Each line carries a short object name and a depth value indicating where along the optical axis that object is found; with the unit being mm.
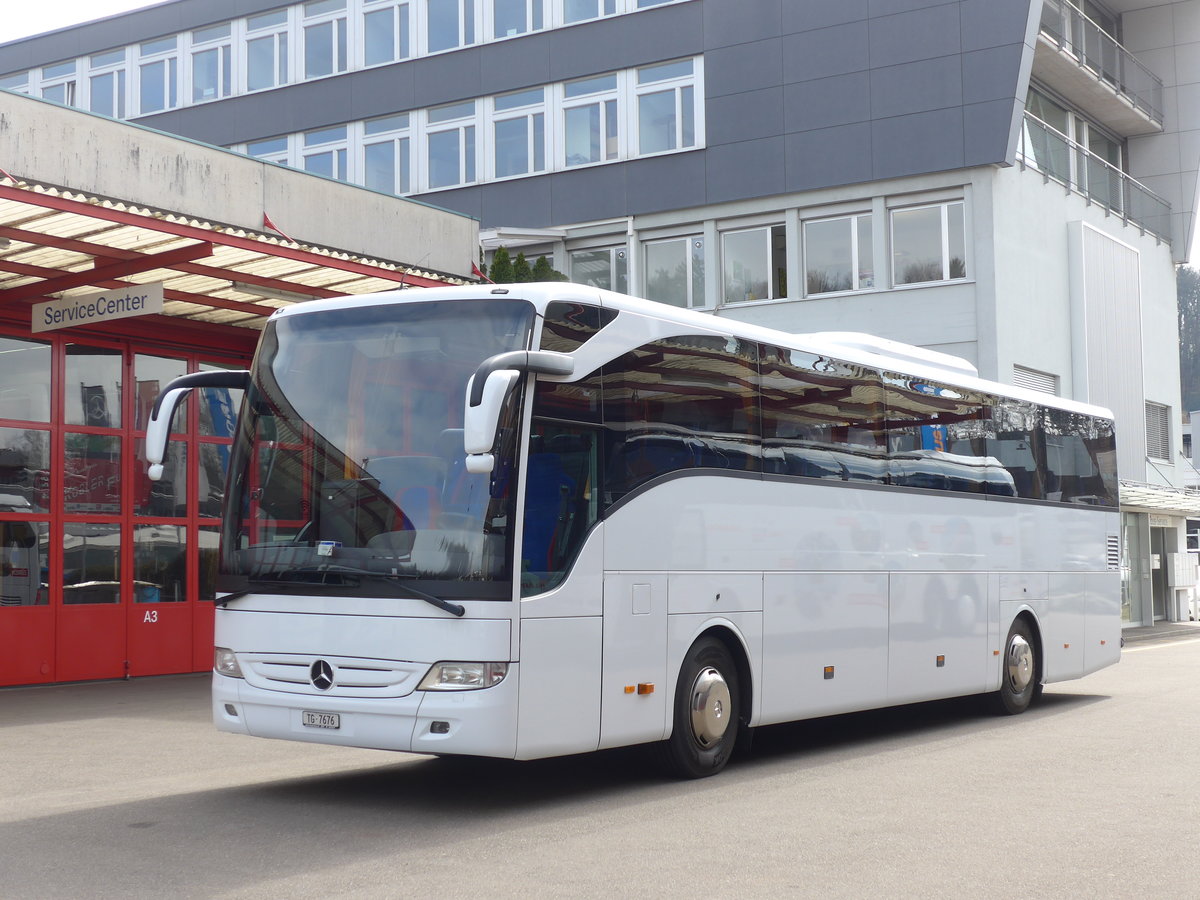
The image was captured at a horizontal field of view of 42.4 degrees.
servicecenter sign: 14836
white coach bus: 8828
